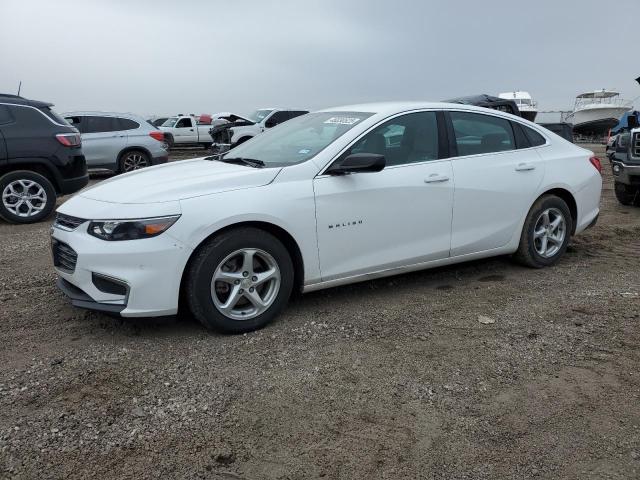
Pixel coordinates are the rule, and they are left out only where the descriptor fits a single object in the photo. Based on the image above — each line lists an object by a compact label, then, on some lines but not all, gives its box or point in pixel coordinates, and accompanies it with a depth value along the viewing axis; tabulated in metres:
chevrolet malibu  3.55
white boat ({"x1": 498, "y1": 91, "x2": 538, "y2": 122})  37.75
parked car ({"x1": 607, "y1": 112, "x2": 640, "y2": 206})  8.14
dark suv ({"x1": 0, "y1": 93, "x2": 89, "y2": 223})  7.77
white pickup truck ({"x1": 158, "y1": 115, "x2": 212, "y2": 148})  26.00
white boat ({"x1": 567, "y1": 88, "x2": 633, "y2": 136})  36.62
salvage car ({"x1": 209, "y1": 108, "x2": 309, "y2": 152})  19.00
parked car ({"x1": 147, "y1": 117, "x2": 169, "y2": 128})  31.03
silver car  12.76
